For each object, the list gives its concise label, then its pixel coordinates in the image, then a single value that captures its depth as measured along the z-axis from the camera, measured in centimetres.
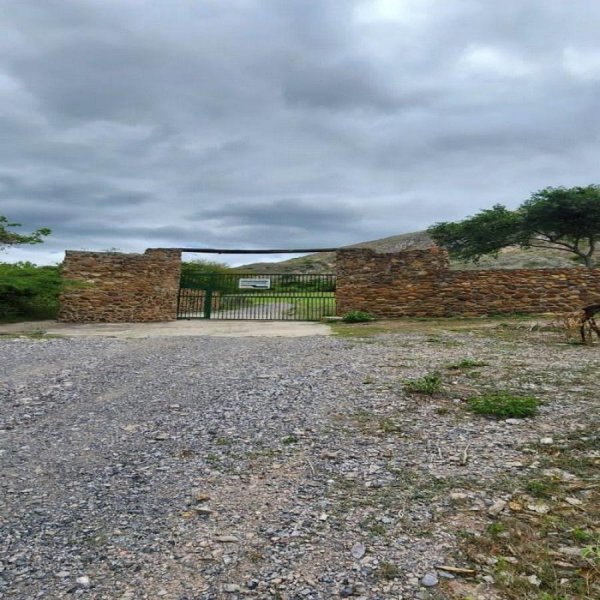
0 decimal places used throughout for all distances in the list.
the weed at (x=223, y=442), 366
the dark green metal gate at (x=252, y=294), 1531
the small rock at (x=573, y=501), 262
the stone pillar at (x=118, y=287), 1412
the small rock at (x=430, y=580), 200
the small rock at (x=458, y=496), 272
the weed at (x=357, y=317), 1366
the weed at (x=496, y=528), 237
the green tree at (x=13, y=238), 1436
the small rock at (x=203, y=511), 265
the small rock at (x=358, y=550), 222
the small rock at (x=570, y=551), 217
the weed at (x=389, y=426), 387
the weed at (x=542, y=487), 275
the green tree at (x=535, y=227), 1934
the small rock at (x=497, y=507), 257
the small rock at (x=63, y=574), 209
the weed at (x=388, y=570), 206
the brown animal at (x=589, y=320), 840
